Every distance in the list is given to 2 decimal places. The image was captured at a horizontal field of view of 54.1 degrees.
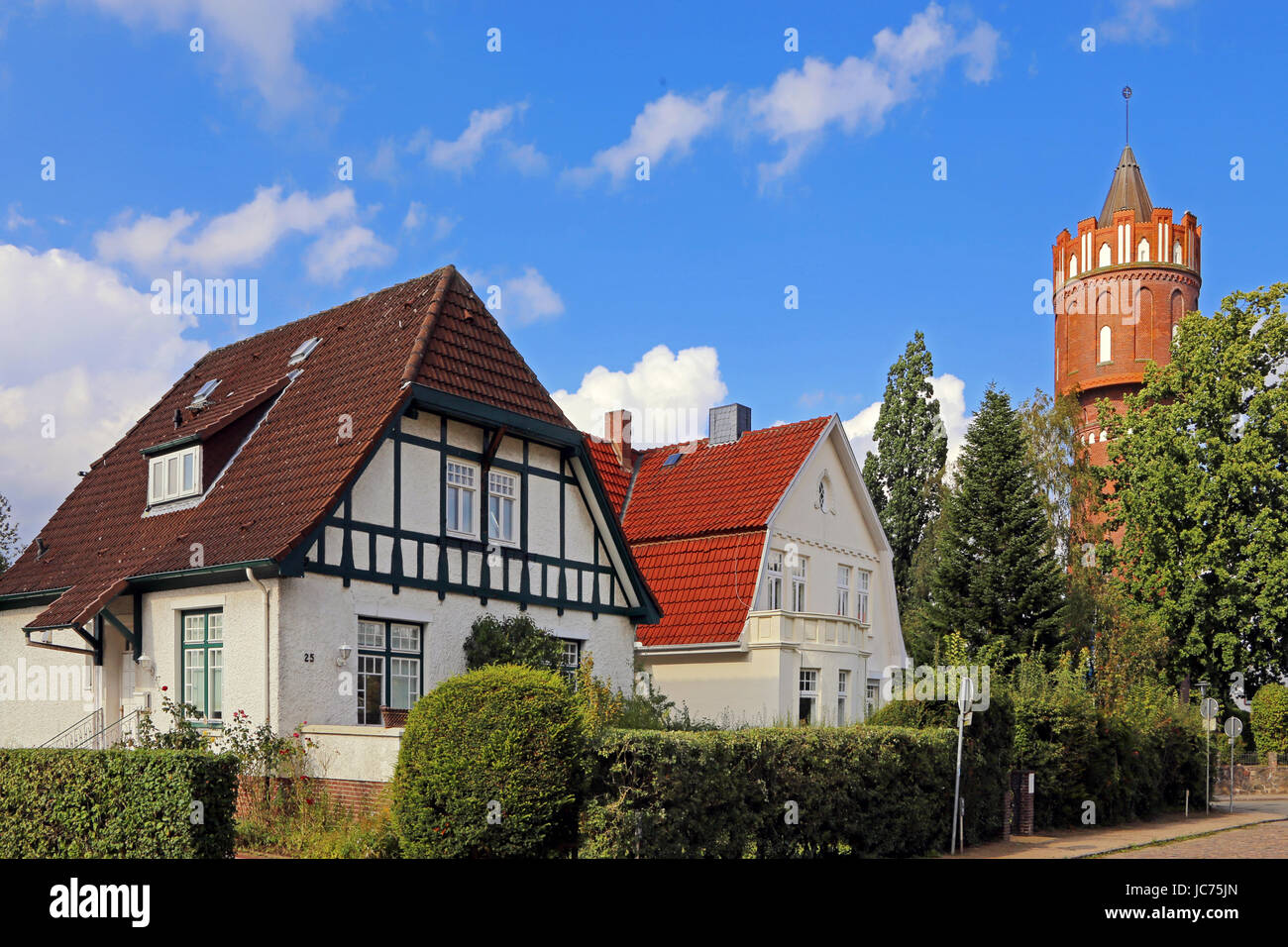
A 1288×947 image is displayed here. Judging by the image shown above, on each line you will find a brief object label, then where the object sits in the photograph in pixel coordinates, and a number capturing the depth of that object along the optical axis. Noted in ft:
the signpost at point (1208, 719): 90.38
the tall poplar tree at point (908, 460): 147.84
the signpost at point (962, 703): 58.13
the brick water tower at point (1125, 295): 197.77
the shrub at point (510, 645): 68.13
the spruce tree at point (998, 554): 110.11
